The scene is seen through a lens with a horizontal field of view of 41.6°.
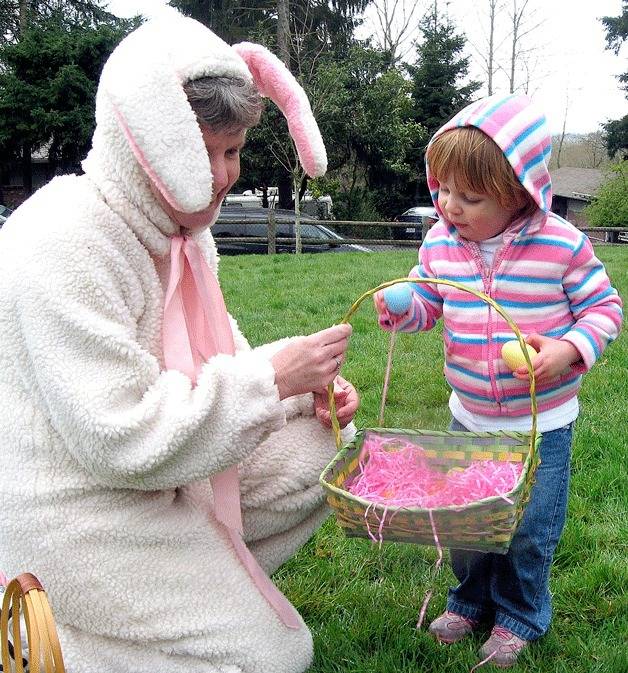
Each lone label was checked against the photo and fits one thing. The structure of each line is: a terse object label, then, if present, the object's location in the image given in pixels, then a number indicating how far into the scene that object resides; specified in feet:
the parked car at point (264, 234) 50.44
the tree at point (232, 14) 69.51
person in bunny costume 5.70
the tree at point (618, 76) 83.82
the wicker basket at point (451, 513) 5.50
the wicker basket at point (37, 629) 4.70
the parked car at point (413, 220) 49.24
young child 6.75
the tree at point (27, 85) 65.26
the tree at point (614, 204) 65.51
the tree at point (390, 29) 84.84
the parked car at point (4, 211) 56.90
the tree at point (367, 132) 64.39
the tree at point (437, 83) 75.68
